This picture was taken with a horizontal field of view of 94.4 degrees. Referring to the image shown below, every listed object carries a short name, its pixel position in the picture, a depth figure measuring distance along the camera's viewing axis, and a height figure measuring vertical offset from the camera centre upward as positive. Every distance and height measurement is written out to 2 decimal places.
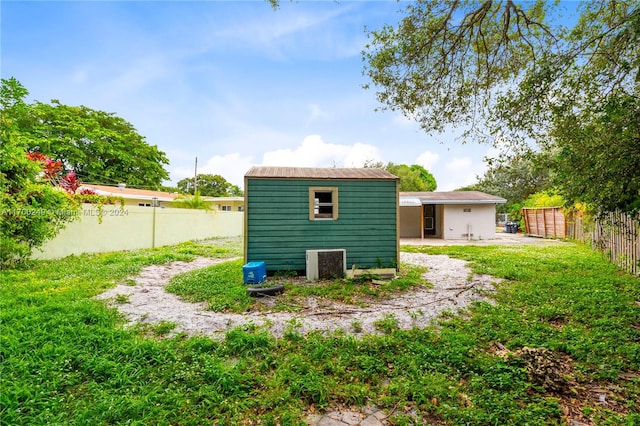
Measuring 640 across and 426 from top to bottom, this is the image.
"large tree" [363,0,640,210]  3.87 +2.56
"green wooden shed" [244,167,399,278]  6.50 +0.02
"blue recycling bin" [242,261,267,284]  5.66 -1.04
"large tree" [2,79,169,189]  19.12 +5.27
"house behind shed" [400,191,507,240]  14.68 +0.39
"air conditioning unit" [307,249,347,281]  6.32 -0.94
